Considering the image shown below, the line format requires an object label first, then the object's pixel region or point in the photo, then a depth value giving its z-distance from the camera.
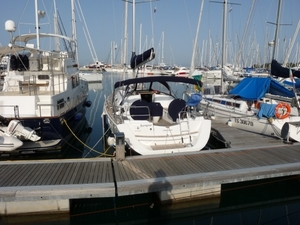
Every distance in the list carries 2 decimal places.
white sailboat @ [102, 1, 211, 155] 8.03
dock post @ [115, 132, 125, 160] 6.99
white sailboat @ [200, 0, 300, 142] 10.32
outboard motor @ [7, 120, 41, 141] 8.78
